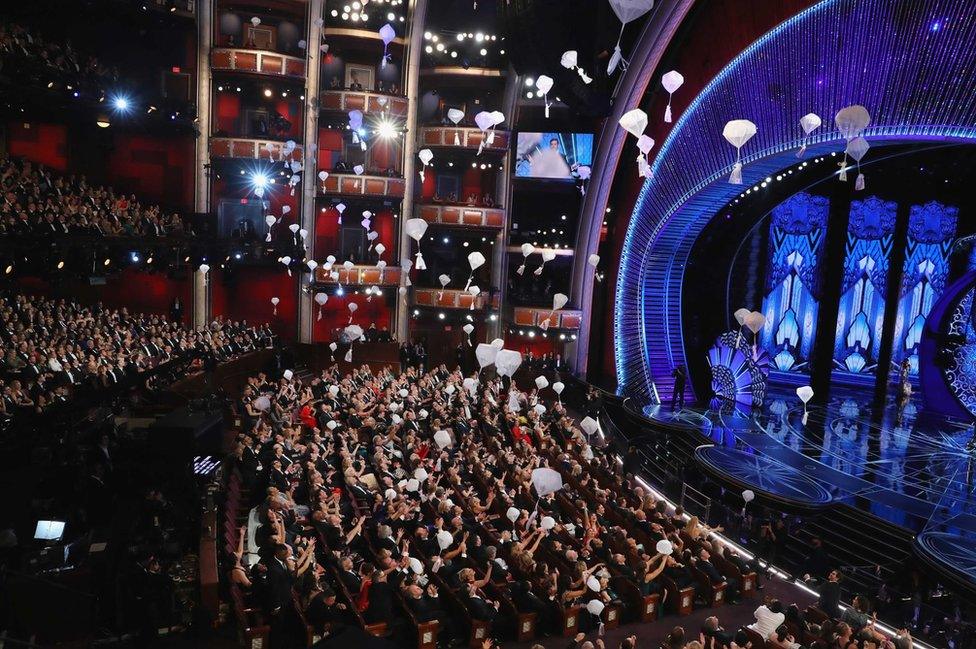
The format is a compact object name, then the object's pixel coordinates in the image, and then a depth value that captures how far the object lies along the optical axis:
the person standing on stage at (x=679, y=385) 20.97
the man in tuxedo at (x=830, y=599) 9.99
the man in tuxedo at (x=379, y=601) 8.84
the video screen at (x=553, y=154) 27.27
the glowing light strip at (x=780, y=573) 10.21
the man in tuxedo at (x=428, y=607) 8.93
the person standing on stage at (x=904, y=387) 21.95
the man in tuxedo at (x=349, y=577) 9.44
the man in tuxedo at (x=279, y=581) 8.45
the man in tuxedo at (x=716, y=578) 10.89
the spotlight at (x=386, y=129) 27.20
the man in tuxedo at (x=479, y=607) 9.04
